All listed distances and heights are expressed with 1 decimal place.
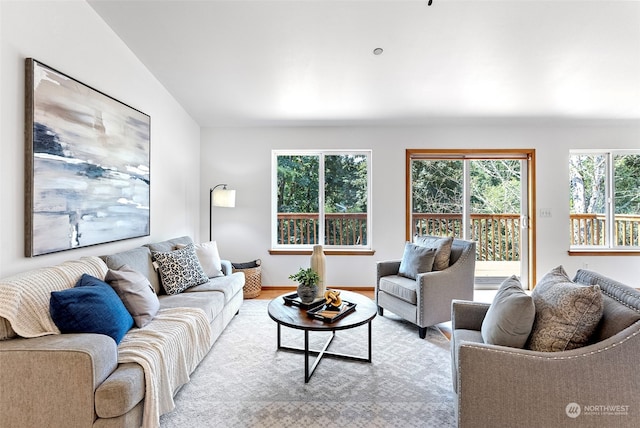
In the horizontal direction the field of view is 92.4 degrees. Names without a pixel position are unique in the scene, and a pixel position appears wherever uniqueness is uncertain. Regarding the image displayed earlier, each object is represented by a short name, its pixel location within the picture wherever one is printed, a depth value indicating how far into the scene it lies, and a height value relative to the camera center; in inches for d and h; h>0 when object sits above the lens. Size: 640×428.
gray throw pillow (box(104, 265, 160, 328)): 77.5 -20.5
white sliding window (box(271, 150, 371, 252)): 176.6 +10.7
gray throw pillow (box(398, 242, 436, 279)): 119.0 -18.1
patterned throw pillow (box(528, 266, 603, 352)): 52.8 -18.3
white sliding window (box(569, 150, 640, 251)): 170.7 +8.4
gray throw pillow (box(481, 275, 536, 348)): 56.8 -20.1
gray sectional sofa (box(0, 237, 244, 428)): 53.1 -28.1
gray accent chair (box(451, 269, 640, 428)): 49.3 -27.6
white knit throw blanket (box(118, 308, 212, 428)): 61.4 -31.5
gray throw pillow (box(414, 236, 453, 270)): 120.6 -14.5
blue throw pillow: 61.1 -19.8
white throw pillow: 126.3 -18.4
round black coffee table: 80.4 -28.6
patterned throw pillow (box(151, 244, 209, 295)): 107.4 -19.8
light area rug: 69.7 -45.5
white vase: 100.6 -16.5
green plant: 93.7 -18.9
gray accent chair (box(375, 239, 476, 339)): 110.3 -28.3
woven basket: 158.1 -34.8
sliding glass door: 173.0 +8.6
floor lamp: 157.2 +9.0
